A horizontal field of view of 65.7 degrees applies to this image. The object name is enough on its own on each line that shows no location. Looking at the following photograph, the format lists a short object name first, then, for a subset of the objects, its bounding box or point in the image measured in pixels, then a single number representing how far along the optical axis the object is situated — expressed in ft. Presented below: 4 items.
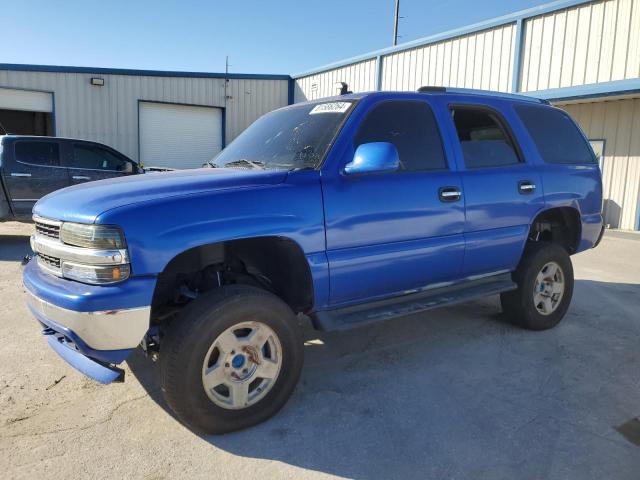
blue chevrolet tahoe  8.75
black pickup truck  28.96
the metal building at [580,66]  35.58
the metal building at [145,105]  54.75
